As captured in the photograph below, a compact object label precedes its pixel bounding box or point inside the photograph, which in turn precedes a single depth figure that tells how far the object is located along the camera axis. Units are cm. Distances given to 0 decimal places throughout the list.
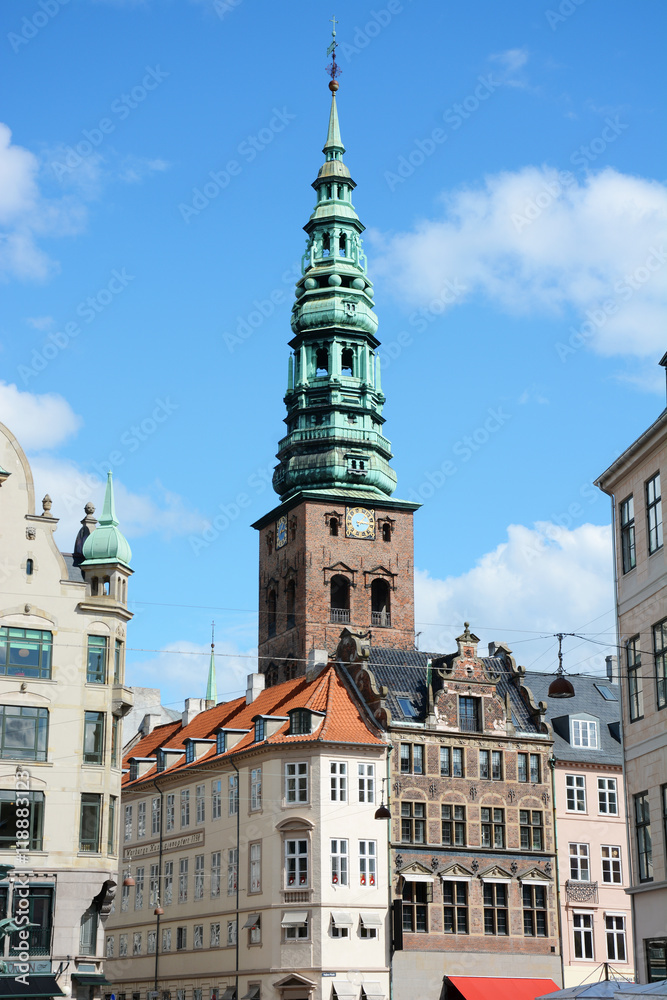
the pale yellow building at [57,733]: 4672
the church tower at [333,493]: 8500
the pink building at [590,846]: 6311
